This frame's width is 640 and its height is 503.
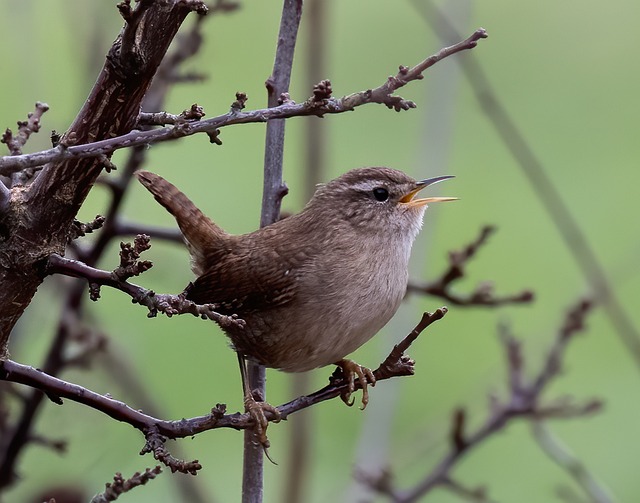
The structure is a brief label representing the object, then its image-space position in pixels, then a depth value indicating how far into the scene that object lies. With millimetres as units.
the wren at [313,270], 5367
